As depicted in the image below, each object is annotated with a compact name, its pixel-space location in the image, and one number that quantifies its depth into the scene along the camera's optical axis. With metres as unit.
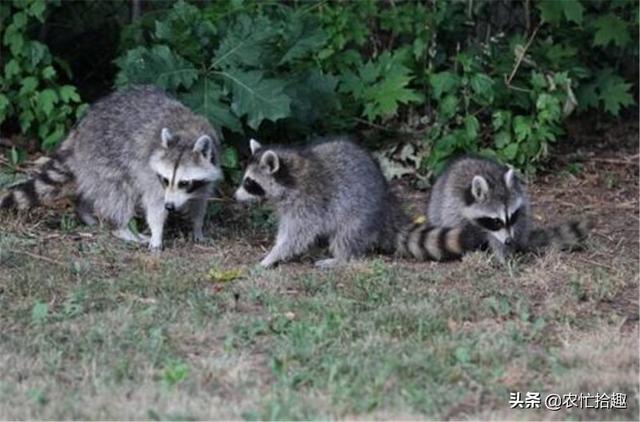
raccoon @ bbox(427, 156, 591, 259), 15.24
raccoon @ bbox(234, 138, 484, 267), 15.20
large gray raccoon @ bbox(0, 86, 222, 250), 15.73
